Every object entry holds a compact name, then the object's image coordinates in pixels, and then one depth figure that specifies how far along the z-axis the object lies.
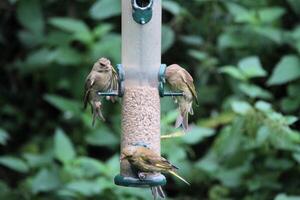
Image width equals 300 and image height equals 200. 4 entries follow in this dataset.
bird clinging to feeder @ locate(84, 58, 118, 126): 10.17
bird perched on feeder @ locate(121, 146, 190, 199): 9.66
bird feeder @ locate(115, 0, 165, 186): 10.19
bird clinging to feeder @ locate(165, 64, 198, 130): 10.22
